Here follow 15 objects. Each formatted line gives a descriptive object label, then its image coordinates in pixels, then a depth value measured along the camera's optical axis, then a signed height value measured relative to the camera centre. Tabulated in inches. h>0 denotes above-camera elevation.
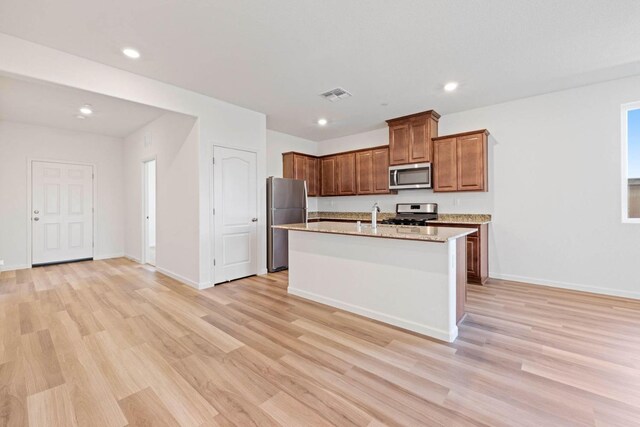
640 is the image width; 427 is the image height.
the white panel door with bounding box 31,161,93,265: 216.8 +4.4
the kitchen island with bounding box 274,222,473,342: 99.7 -24.1
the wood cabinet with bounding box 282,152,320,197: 236.2 +40.5
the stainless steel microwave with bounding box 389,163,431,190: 188.4 +26.7
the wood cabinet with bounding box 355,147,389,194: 214.2 +34.5
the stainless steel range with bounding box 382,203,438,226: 191.9 +0.1
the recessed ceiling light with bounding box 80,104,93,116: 174.1 +69.6
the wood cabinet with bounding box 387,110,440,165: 187.0 +53.8
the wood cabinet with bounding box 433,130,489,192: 169.9 +32.7
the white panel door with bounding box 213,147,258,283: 168.6 +1.1
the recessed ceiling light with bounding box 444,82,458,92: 143.7 +67.0
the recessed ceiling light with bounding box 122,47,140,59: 111.7 +67.2
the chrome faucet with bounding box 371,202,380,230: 132.8 -1.2
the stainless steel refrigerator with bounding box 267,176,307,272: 197.6 +2.4
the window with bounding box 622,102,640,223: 141.3 +24.6
